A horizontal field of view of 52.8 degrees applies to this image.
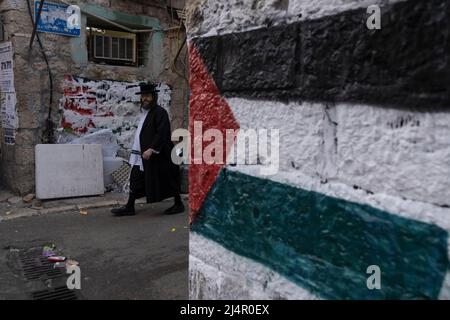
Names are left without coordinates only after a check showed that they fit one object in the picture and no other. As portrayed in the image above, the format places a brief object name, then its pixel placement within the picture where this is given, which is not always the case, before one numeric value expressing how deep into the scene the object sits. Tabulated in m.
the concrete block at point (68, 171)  6.14
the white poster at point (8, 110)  6.21
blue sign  6.16
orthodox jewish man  5.51
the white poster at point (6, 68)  6.09
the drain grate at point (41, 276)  3.15
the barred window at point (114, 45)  6.95
